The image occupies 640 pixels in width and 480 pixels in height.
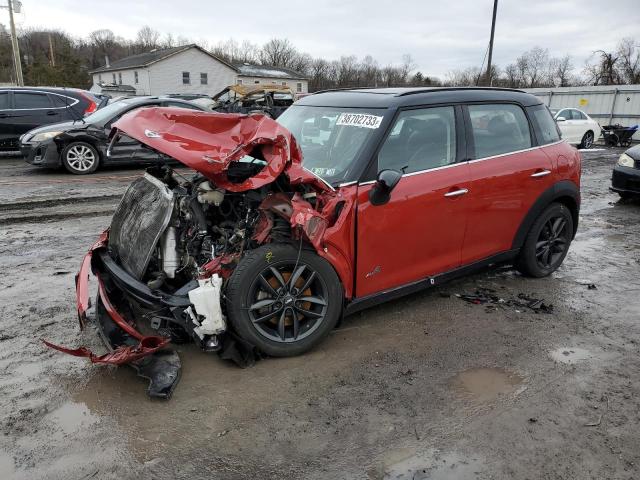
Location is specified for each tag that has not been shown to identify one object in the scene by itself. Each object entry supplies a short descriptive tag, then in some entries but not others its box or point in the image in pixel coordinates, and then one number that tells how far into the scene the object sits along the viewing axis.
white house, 48.34
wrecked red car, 3.13
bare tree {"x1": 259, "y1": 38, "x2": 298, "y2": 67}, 86.75
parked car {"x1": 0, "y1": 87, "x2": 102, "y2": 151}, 12.09
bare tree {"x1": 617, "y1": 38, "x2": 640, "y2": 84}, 49.41
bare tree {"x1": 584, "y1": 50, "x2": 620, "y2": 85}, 51.09
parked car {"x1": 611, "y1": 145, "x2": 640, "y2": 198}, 8.73
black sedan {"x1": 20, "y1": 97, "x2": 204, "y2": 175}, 10.08
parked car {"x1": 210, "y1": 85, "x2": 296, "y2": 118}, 14.54
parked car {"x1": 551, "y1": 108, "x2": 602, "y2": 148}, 18.36
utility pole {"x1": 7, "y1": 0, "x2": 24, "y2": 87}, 27.36
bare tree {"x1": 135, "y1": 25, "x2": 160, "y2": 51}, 88.44
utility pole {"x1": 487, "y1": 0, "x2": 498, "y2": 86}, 21.84
